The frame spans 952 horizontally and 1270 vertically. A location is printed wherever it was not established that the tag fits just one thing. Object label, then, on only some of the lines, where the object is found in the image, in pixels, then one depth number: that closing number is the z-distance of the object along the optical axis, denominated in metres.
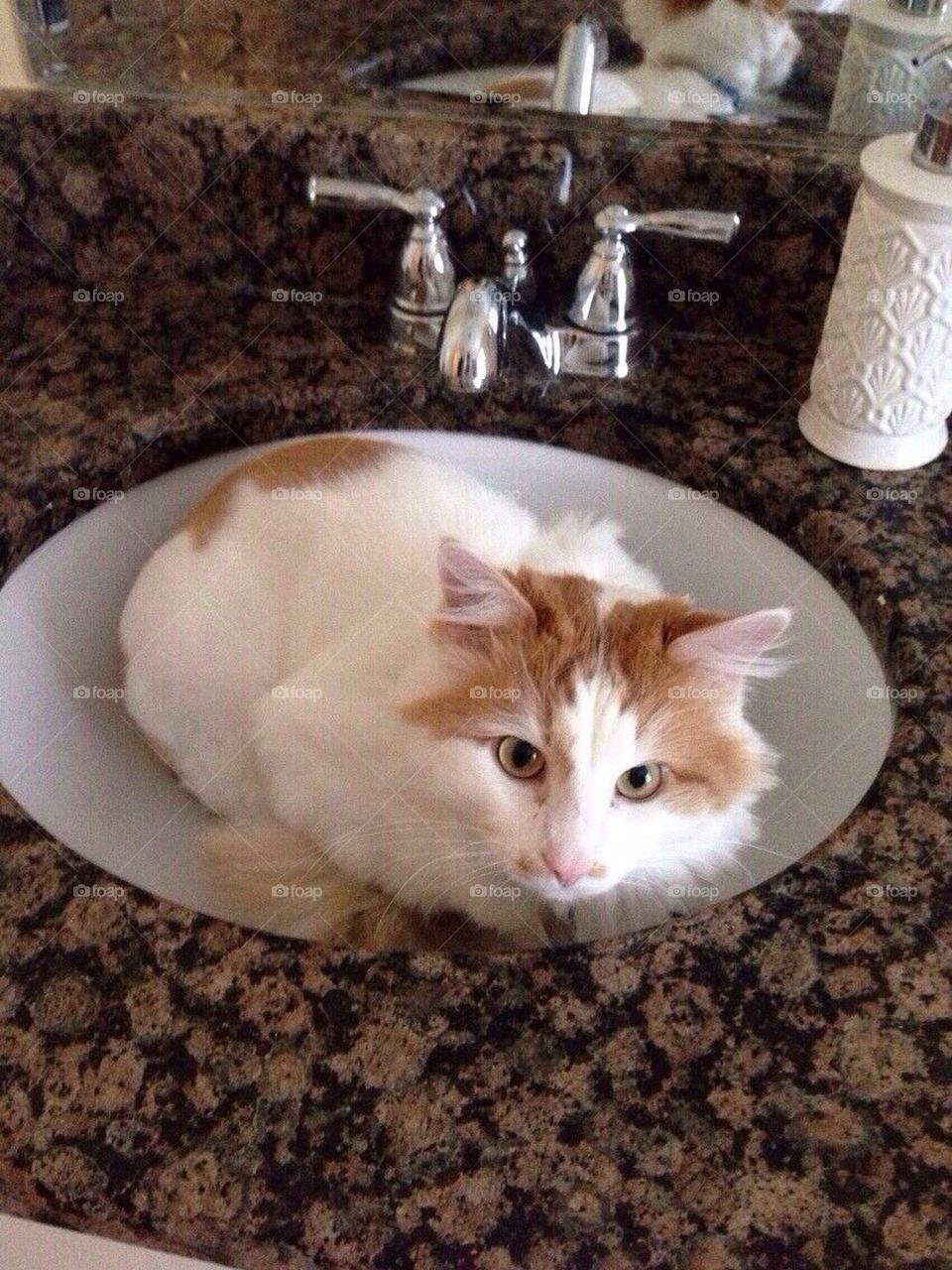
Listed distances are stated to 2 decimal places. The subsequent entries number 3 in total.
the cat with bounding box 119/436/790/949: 0.80
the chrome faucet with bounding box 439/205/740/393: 1.01
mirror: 1.12
